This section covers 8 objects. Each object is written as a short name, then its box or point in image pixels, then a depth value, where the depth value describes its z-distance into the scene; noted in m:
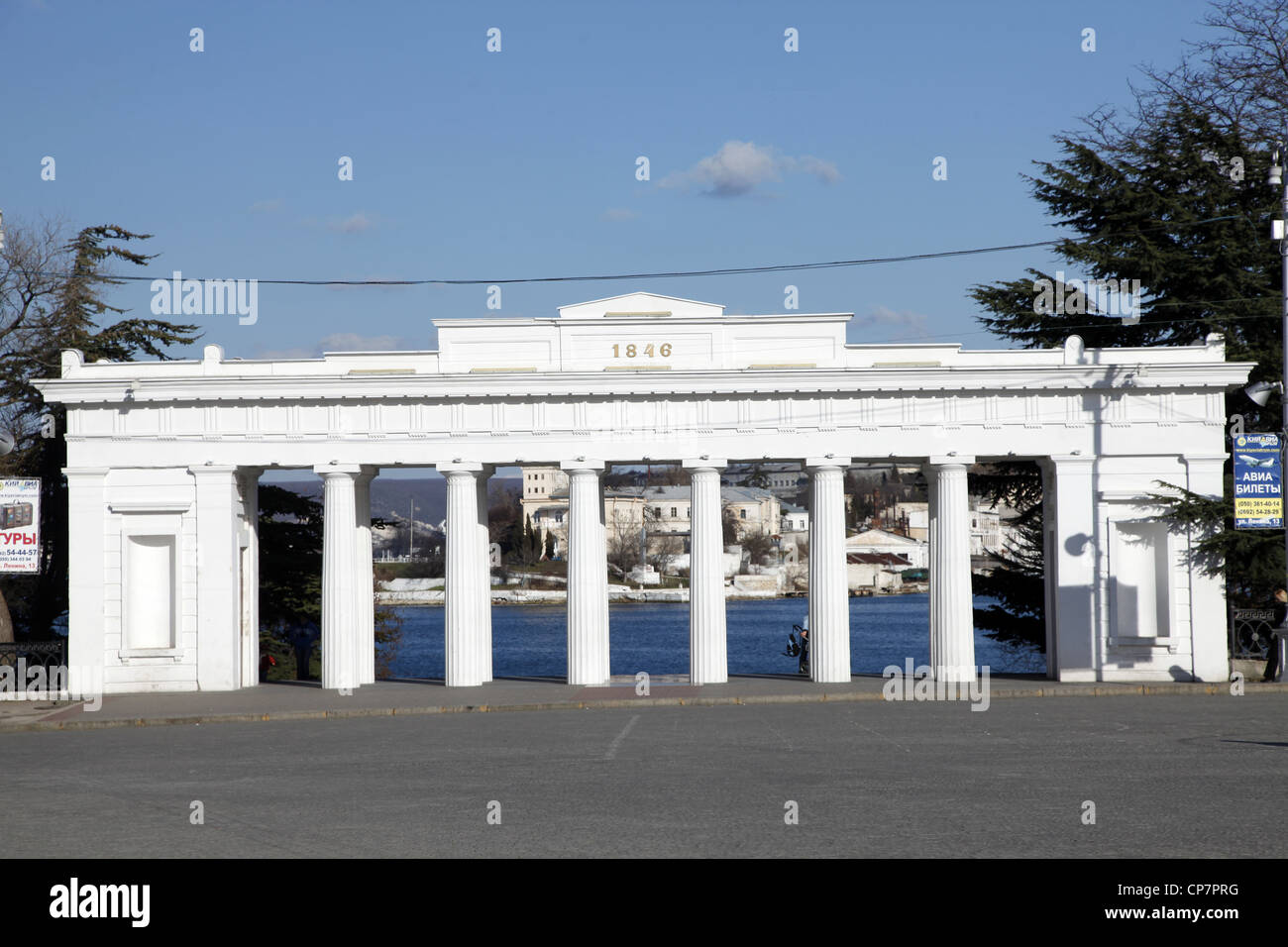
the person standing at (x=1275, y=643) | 28.75
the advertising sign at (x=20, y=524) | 28.03
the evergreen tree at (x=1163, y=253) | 41.09
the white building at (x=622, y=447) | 31.56
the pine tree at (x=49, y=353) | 45.56
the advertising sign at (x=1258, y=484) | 27.83
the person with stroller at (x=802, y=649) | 37.44
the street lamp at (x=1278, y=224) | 27.52
